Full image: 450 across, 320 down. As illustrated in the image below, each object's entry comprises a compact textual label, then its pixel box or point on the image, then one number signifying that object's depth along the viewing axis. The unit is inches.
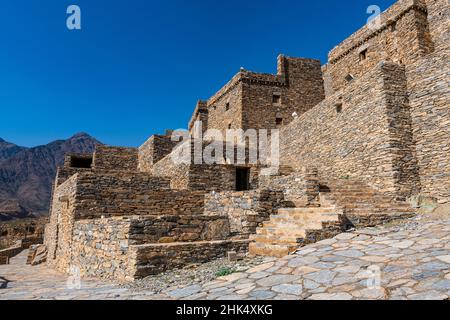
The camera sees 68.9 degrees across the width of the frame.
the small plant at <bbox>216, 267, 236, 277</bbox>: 253.4
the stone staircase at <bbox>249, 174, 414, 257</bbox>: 302.7
